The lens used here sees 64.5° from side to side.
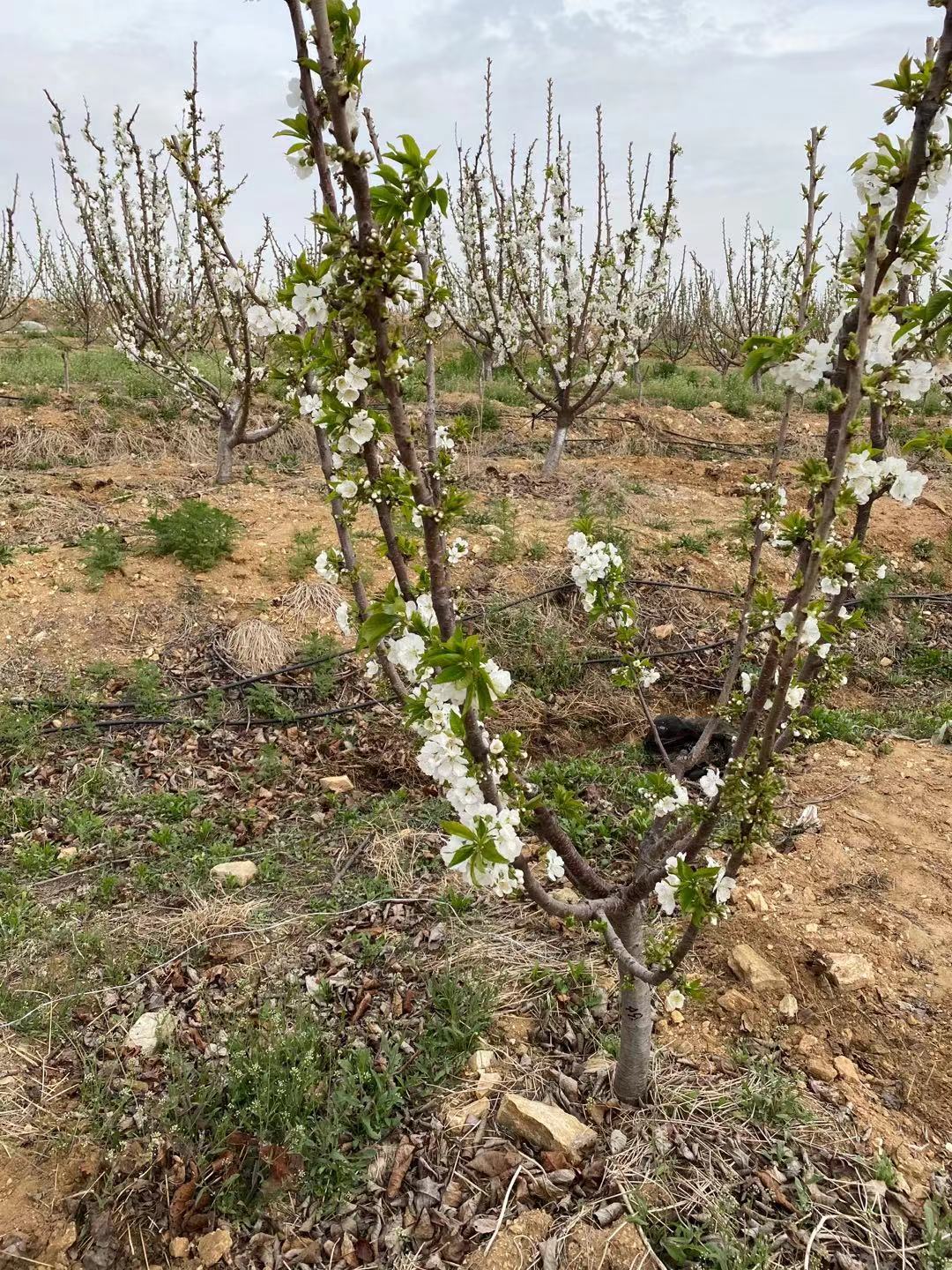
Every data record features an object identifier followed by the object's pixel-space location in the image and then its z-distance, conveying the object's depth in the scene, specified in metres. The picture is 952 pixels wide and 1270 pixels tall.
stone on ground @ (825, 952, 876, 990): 2.68
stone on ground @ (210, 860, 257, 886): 3.39
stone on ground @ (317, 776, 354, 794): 4.21
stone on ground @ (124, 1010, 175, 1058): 2.61
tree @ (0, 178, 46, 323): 10.21
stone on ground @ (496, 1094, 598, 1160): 2.25
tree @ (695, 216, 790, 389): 15.44
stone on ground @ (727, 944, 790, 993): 2.73
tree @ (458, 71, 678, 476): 7.34
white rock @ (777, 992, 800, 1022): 2.67
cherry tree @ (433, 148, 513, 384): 9.31
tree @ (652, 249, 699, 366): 18.07
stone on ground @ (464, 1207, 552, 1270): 1.98
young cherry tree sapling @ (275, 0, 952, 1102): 1.42
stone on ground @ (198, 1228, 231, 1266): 2.05
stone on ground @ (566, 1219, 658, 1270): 1.96
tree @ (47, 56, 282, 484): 6.56
